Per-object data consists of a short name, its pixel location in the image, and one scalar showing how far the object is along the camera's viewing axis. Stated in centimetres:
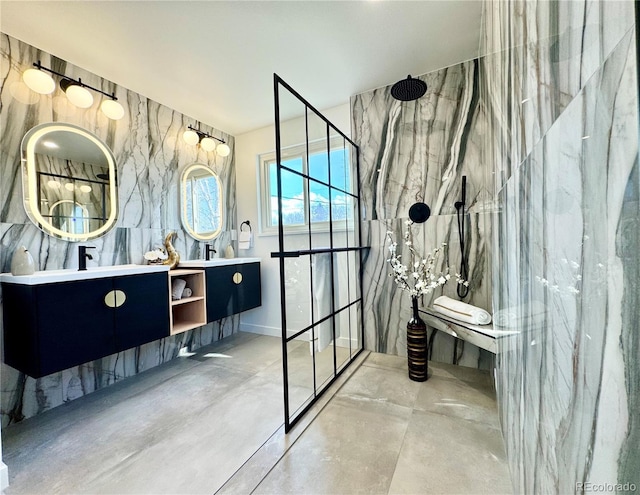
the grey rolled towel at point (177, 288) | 245
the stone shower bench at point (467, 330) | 156
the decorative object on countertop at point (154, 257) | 242
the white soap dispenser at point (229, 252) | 321
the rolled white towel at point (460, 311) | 175
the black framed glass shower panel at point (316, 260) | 171
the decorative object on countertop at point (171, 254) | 254
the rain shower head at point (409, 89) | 203
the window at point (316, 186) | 181
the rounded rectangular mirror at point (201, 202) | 289
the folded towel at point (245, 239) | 339
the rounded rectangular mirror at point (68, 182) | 187
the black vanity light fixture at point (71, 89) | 180
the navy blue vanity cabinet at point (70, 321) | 151
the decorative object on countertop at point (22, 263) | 162
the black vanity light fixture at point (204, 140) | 287
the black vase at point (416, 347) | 199
